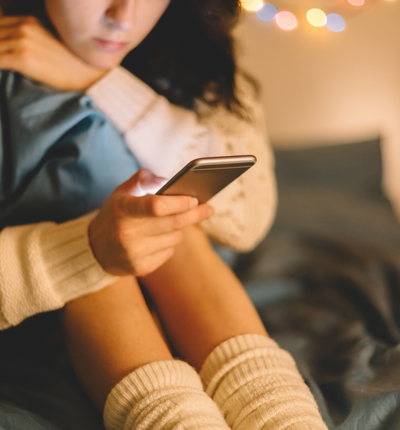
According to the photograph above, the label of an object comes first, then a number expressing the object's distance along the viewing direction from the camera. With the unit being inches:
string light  52.4
